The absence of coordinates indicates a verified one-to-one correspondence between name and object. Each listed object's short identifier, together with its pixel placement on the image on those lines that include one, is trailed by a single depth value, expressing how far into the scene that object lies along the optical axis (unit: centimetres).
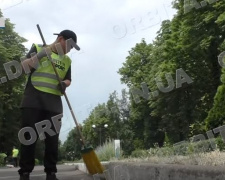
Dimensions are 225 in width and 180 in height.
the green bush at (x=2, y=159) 3237
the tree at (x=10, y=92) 3376
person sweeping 426
